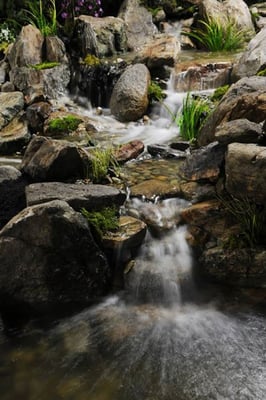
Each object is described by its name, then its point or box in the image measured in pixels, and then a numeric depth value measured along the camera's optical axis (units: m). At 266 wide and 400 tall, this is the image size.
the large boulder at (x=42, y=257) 3.81
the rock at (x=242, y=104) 4.77
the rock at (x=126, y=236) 4.16
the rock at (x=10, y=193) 4.62
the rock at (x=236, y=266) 3.97
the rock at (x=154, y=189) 4.90
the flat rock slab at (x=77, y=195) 4.26
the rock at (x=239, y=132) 4.22
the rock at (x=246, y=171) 3.75
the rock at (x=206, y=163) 4.64
